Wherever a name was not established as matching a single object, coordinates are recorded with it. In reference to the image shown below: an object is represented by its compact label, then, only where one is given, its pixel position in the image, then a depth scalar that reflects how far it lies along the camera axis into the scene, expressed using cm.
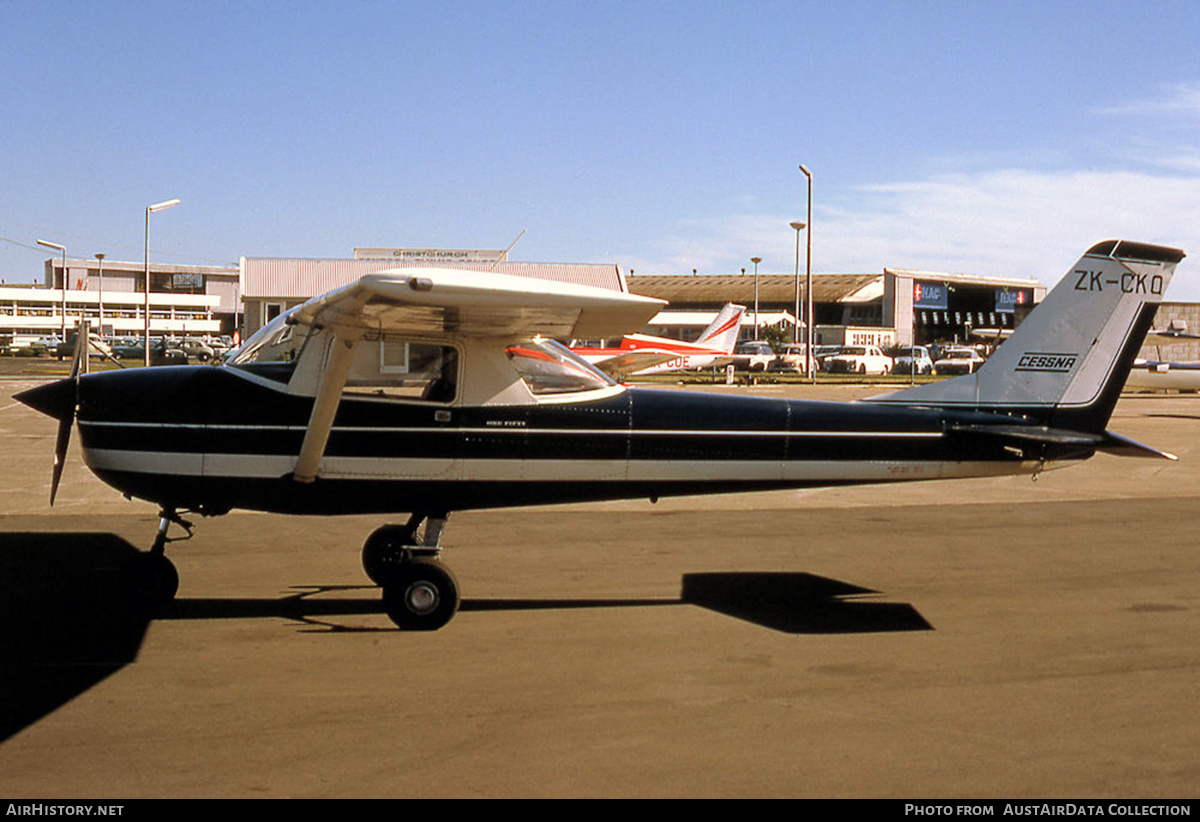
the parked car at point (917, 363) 6280
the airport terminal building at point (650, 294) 5034
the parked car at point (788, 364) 5884
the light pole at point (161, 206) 4391
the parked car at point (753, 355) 5675
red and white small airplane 3400
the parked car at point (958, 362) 6072
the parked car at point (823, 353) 6256
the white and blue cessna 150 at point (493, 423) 717
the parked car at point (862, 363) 5981
